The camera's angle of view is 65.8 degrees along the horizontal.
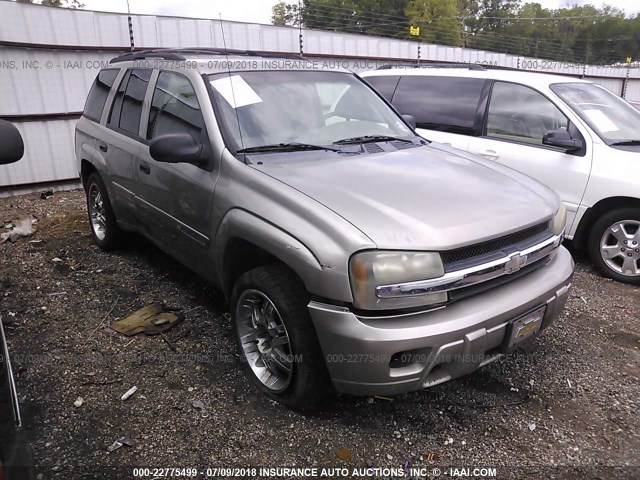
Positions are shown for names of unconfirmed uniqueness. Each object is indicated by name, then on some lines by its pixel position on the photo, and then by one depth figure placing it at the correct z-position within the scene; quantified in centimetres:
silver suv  220
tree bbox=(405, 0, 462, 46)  4072
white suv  434
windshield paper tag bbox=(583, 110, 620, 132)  461
